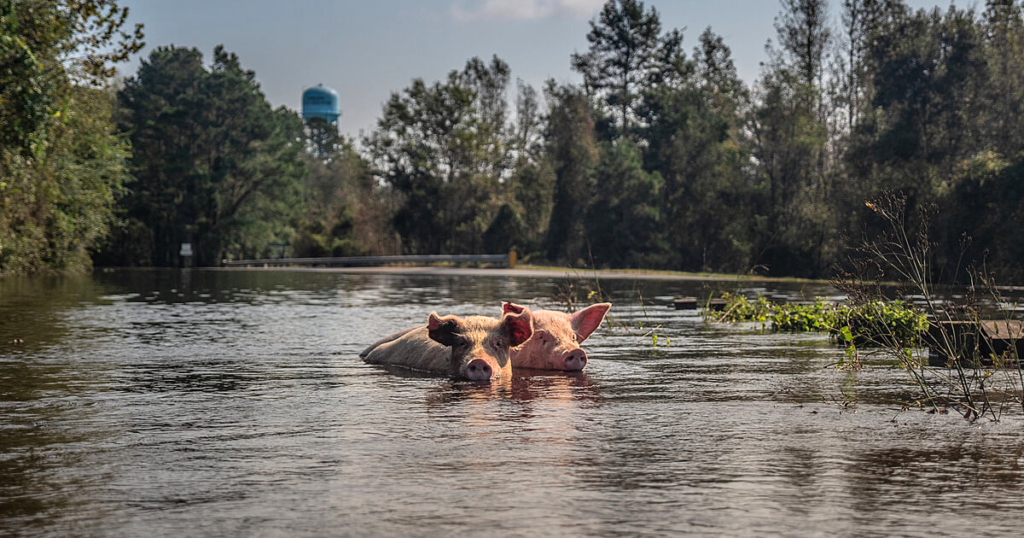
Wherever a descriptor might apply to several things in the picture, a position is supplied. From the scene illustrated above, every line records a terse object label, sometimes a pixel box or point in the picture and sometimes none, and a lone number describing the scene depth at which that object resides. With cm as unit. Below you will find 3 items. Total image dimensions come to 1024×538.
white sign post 8088
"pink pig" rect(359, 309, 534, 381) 1333
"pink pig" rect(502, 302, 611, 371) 1459
